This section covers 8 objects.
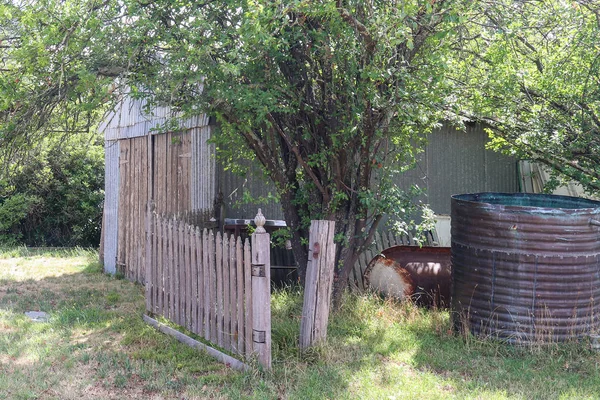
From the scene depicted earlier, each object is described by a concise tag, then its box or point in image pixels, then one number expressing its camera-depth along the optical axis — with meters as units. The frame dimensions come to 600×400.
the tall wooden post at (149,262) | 6.95
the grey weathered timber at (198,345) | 5.27
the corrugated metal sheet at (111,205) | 10.95
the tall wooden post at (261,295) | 5.04
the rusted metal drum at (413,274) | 7.60
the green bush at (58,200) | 14.84
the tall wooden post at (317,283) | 5.38
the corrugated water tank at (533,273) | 5.92
